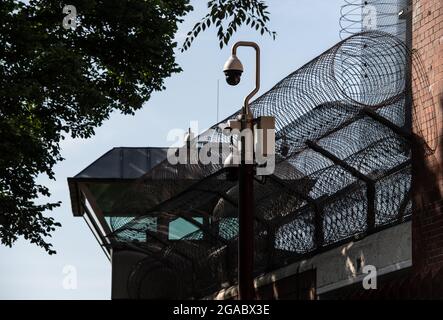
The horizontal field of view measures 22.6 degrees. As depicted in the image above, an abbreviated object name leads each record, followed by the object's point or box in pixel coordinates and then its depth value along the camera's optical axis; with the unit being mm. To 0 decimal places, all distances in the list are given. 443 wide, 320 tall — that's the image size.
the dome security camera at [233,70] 15969
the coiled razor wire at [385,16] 16719
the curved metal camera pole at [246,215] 15367
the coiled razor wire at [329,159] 15242
